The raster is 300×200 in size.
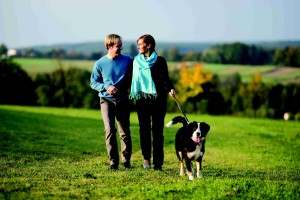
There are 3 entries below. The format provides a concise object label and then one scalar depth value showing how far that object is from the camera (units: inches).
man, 449.4
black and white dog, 393.7
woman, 434.6
